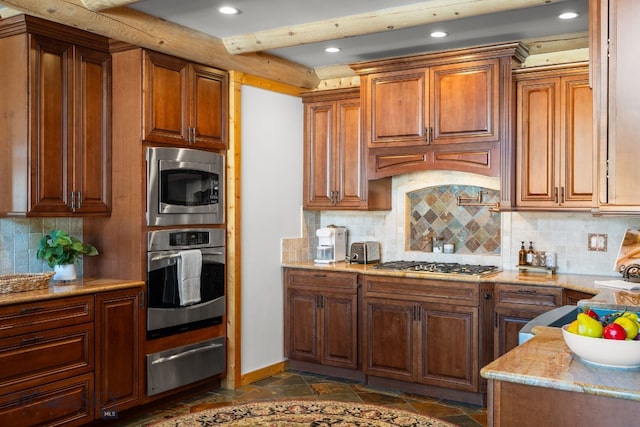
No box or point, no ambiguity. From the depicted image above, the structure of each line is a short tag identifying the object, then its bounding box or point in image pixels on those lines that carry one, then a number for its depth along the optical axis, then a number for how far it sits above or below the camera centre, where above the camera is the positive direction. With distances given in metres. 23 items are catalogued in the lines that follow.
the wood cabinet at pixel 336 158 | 5.45 +0.51
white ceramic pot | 4.11 -0.38
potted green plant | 4.02 -0.25
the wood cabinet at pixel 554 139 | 4.42 +0.56
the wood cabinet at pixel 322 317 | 5.18 -0.90
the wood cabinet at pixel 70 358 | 3.47 -0.89
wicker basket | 3.61 -0.41
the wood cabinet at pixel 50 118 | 3.85 +0.63
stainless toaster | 5.53 -0.35
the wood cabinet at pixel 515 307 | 4.32 -0.66
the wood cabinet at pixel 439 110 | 4.62 +0.83
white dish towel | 4.50 -0.45
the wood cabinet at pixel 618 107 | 2.10 +0.37
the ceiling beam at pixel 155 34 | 3.67 +1.23
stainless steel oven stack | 4.33 -0.69
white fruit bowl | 2.00 -0.45
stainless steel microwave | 4.34 +0.21
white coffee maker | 5.62 -0.29
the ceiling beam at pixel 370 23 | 3.71 +1.29
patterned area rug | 4.10 -1.40
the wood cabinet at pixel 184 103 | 4.31 +0.83
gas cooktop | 4.76 -0.44
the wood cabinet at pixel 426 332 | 4.57 -0.92
